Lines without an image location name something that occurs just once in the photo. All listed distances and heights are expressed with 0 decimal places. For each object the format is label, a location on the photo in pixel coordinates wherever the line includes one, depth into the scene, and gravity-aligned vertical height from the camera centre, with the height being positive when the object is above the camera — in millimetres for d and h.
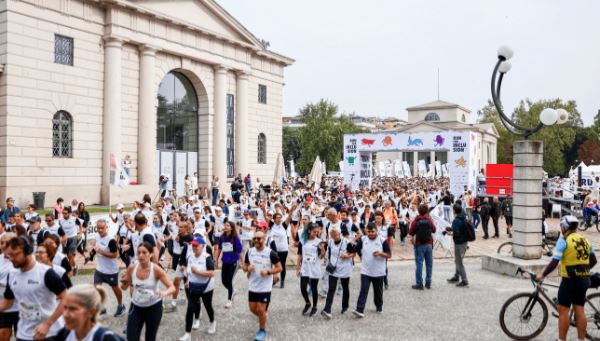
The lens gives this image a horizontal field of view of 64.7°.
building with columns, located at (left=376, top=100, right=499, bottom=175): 74312 +7829
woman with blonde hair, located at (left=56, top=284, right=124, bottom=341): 3547 -1092
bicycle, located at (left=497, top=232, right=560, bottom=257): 12650 -1873
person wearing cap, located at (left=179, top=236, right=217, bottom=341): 7184 -1724
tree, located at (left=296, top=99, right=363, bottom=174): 69250 +5084
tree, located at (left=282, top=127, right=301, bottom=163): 96000 +5274
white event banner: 24297 +1339
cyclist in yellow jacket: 6621 -1463
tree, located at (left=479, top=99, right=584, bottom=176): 73938 +6025
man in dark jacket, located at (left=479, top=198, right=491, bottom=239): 18922 -1708
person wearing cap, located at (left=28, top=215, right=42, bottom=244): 9922 -1232
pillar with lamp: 12203 -304
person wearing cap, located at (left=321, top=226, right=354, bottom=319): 8539 -1745
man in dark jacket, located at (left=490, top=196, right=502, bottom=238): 19075 -1620
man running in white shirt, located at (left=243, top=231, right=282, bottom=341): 7305 -1625
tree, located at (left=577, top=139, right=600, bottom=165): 73388 +3428
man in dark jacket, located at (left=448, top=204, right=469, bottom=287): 10773 -1534
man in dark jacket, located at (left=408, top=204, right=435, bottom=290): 10562 -1579
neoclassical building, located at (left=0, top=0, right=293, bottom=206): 20172 +3868
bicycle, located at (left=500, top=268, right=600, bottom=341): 7270 -2215
